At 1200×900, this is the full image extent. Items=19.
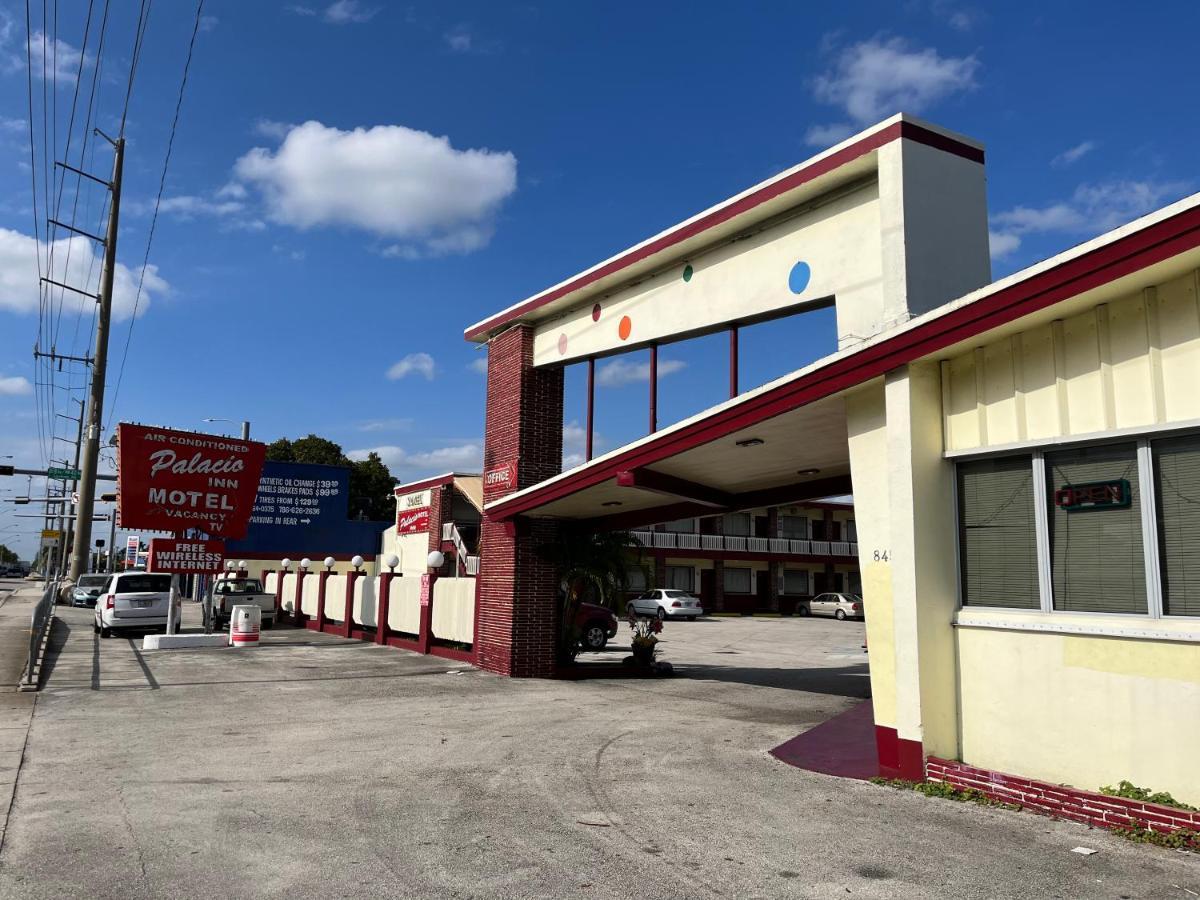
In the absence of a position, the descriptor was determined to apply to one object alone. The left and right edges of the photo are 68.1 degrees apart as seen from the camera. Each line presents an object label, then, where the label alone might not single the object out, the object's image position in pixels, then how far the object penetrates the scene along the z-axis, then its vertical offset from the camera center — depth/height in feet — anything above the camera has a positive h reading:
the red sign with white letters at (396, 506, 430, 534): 124.47 +6.47
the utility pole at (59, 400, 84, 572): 206.95 +12.21
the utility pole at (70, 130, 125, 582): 118.62 +20.98
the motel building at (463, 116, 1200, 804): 21.81 +3.64
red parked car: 75.31 -4.81
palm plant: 56.65 -0.14
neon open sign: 23.03 +2.04
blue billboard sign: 145.59 +7.98
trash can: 73.05 -5.11
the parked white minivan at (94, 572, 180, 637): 77.46 -3.67
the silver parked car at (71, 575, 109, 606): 134.21 -4.40
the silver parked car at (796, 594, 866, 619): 152.87 -6.29
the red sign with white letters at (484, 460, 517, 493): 56.08 +5.68
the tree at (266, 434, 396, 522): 224.53 +23.67
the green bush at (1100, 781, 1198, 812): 20.81 -5.25
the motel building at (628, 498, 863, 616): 164.25 +2.45
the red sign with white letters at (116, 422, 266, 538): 69.21 +6.68
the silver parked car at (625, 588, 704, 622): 139.54 -5.76
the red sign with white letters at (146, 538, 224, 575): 70.18 +0.55
